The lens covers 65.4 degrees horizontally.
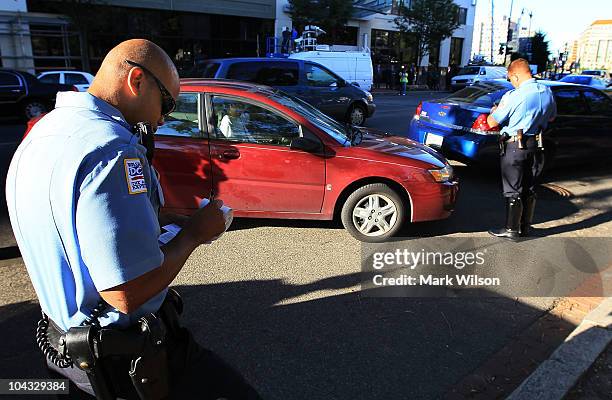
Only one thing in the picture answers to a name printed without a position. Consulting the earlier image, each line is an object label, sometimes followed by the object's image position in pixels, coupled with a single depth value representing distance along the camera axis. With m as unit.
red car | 4.71
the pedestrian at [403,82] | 27.81
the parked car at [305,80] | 10.50
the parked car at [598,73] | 40.77
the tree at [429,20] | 34.69
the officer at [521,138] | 4.71
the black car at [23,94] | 12.33
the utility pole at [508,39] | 24.86
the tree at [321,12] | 29.17
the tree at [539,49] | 49.22
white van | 17.83
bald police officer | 1.17
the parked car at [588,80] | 24.14
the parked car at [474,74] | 27.60
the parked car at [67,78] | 14.34
